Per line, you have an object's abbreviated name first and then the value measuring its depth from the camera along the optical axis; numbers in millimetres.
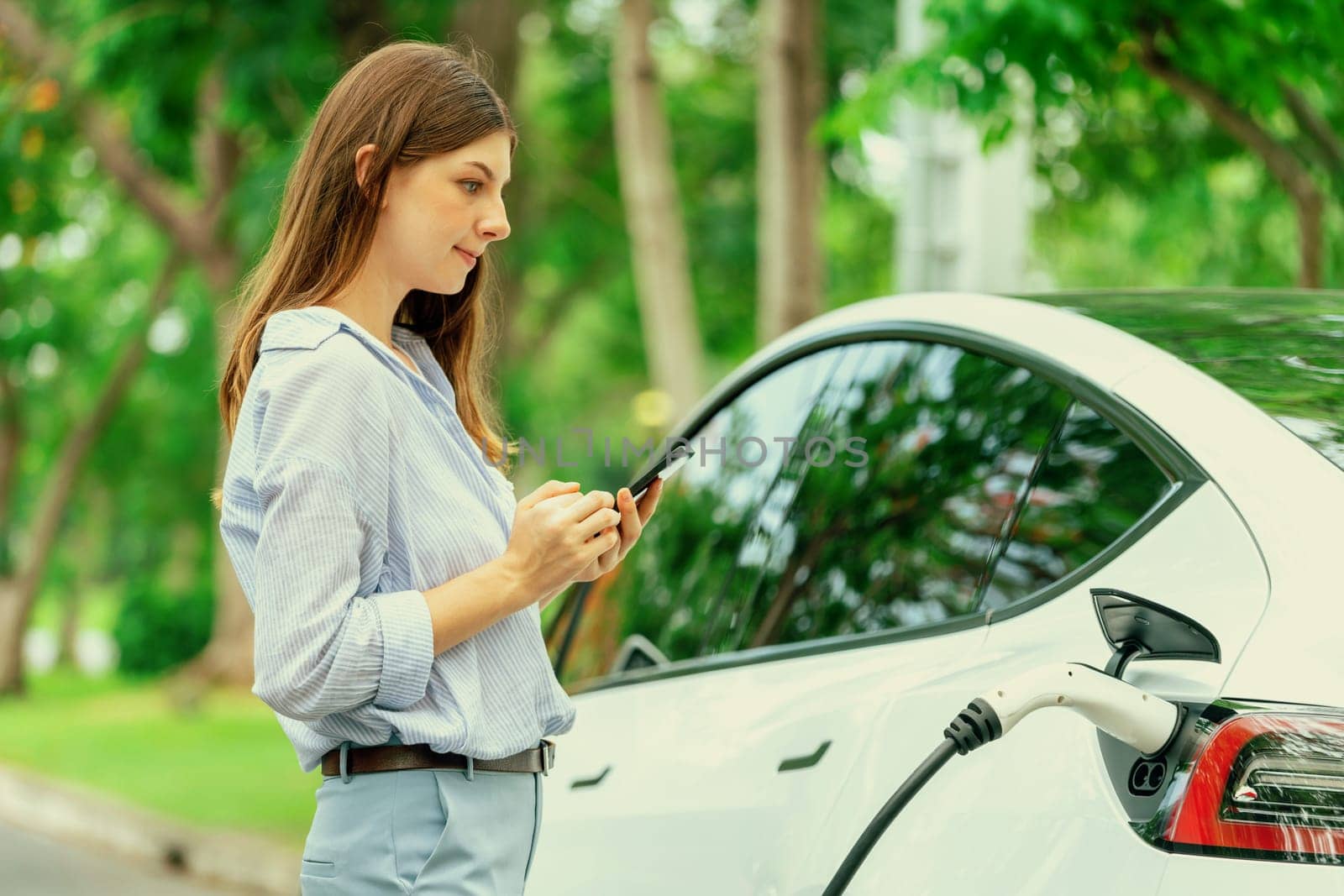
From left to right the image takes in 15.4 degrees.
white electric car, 3772
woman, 3860
